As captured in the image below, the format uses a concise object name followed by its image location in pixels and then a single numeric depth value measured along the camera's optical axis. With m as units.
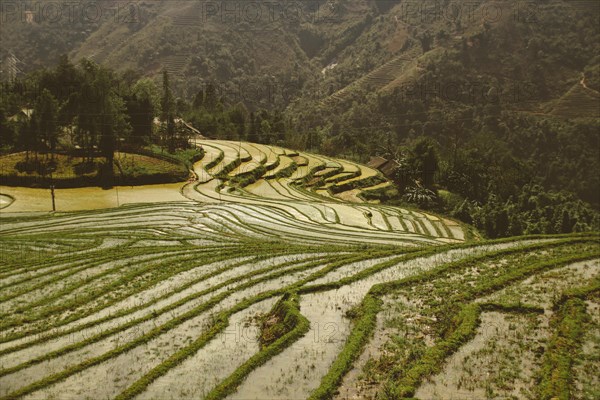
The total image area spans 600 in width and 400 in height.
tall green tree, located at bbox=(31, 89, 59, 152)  46.56
